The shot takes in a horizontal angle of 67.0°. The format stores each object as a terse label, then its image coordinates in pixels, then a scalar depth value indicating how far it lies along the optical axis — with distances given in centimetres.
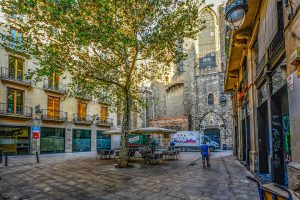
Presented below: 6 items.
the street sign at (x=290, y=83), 465
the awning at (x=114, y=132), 1856
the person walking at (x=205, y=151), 1197
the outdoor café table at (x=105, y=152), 1715
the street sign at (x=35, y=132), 1489
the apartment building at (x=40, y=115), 1998
